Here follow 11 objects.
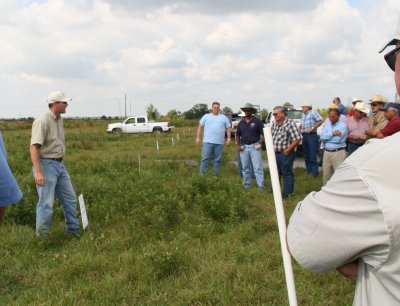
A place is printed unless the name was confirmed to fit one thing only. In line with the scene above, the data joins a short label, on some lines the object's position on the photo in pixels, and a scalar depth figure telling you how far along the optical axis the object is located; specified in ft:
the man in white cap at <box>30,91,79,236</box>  17.46
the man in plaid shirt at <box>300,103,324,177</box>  35.42
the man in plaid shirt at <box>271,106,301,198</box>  27.12
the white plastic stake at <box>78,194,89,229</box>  18.63
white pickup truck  122.53
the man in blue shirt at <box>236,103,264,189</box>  29.94
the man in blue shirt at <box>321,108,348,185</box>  26.07
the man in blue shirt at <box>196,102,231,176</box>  33.40
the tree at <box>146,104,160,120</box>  254.27
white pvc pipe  5.86
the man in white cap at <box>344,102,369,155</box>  28.07
